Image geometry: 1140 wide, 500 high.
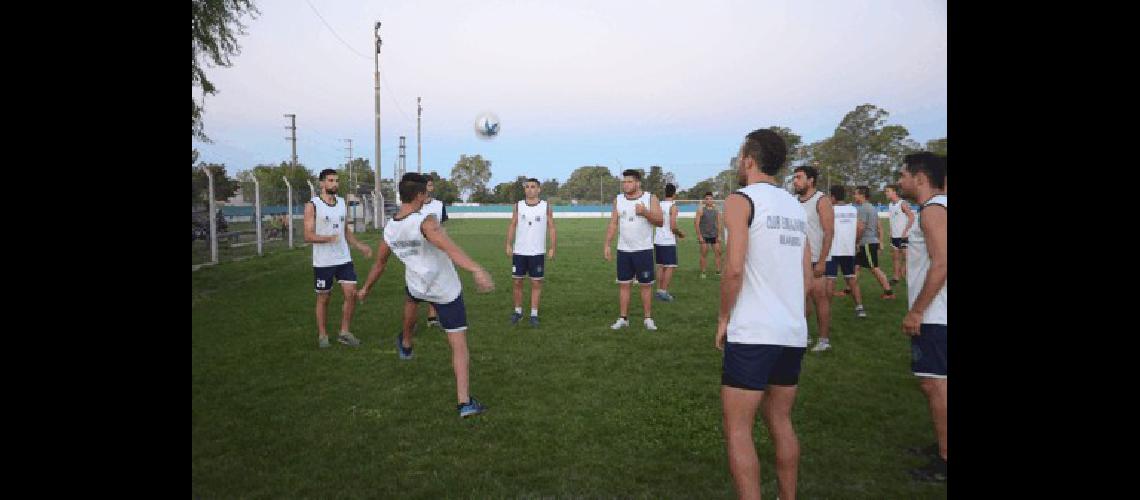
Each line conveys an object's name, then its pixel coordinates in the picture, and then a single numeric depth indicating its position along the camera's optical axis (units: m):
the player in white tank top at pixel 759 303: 3.24
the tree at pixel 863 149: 60.66
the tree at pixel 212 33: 12.60
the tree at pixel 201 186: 16.59
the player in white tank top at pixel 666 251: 11.59
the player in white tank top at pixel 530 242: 9.71
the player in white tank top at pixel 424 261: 5.62
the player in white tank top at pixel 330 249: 8.03
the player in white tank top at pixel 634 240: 9.12
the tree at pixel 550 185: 86.86
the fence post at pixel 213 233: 16.11
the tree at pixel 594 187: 60.07
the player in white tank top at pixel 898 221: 12.48
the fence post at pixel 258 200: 19.42
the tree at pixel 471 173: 97.44
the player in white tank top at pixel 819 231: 6.91
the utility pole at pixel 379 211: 34.88
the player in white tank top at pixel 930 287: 3.94
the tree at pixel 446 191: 75.45
